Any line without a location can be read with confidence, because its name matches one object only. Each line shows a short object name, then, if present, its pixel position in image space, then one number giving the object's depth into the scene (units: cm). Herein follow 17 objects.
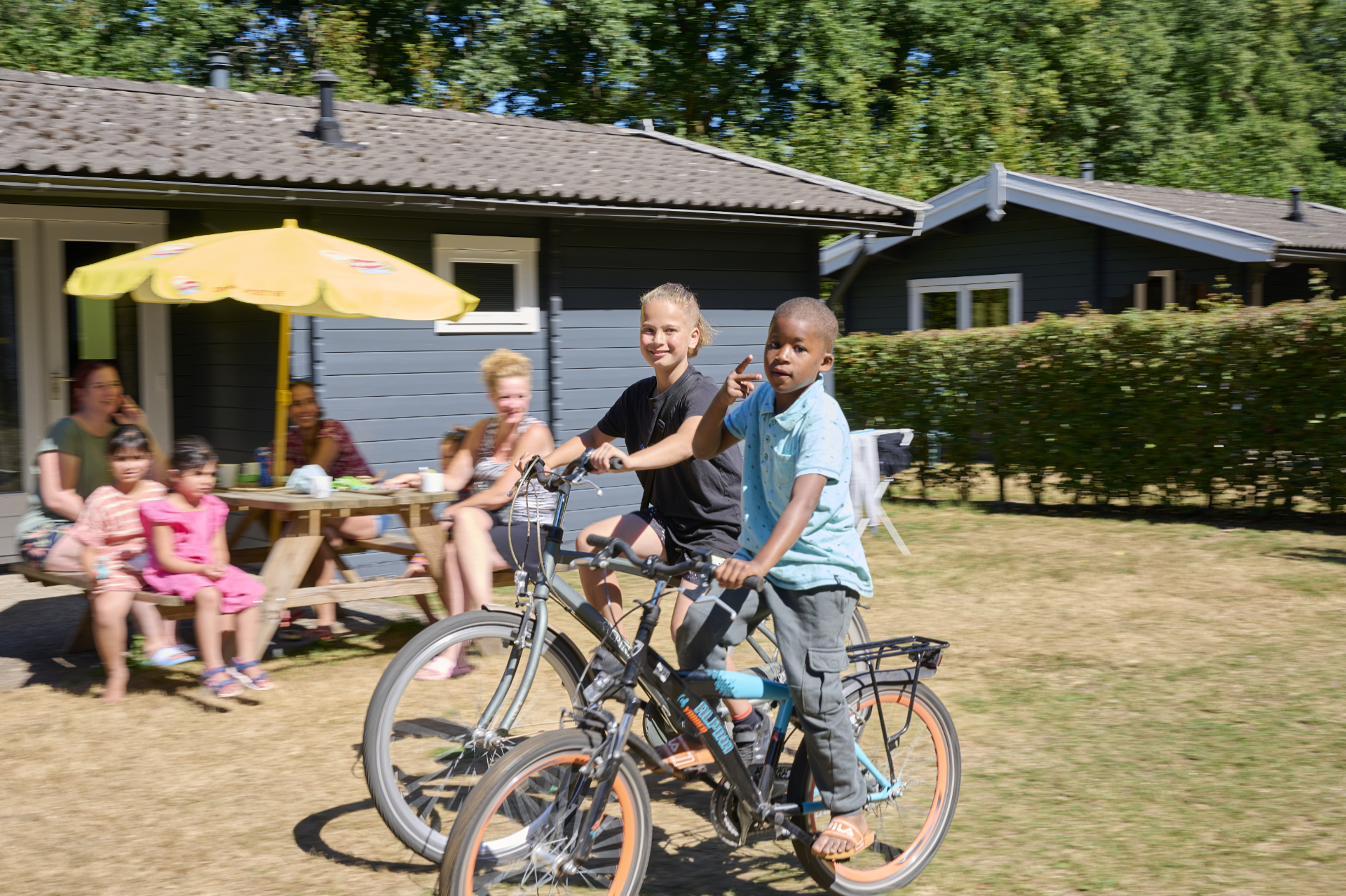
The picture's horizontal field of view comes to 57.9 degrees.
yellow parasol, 602
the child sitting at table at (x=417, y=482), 684
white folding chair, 992
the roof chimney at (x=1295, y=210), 1844
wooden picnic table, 614
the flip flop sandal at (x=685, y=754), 354
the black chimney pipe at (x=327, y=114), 983
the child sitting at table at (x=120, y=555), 568
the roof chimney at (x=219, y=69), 1138
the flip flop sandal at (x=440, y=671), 367
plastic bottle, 723
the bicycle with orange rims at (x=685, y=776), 304
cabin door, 950
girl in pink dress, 578
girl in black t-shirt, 422
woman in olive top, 644
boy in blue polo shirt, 334
